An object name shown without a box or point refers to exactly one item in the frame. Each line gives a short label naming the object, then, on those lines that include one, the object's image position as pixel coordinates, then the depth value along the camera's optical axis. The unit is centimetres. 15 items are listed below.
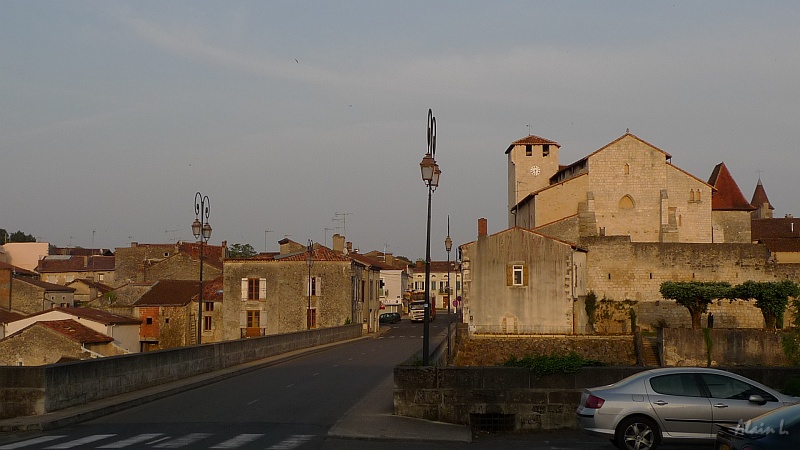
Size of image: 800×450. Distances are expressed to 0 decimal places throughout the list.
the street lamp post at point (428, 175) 1955
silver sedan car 1235
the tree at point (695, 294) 4938
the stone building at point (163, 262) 7519
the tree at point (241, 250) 13021
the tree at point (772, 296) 4759
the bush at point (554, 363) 1530
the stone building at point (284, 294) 6309
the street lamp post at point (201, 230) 3145
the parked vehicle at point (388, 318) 8406
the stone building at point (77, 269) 10125
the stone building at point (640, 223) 5478
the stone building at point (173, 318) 6356
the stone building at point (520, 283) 5191
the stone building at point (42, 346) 4547
